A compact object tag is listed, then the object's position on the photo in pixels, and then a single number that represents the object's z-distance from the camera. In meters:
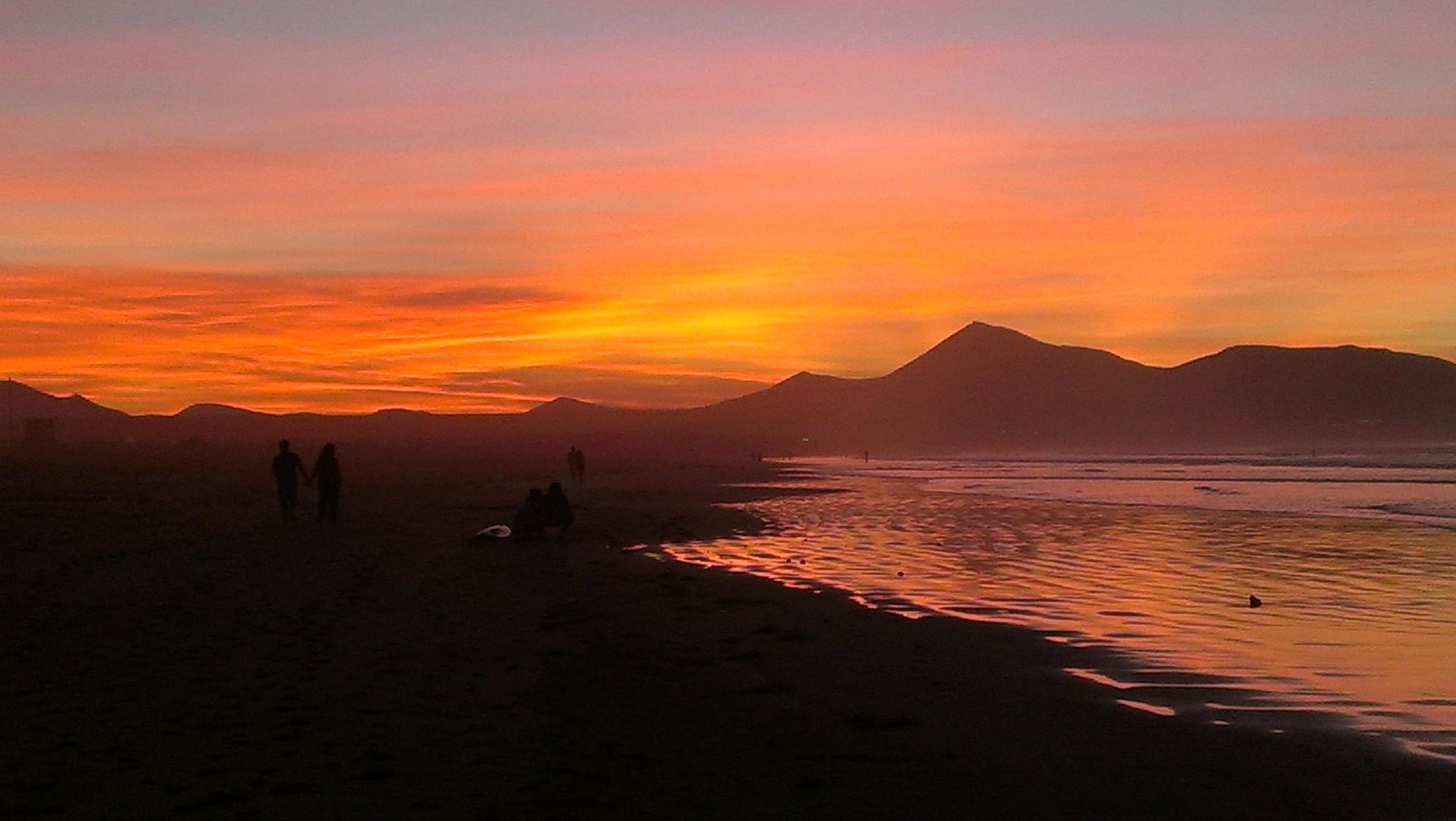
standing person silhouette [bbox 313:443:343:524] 28.91
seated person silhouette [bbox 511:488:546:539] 25.61
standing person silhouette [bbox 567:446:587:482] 54.19
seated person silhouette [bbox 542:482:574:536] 26.08
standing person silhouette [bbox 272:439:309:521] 28.52
